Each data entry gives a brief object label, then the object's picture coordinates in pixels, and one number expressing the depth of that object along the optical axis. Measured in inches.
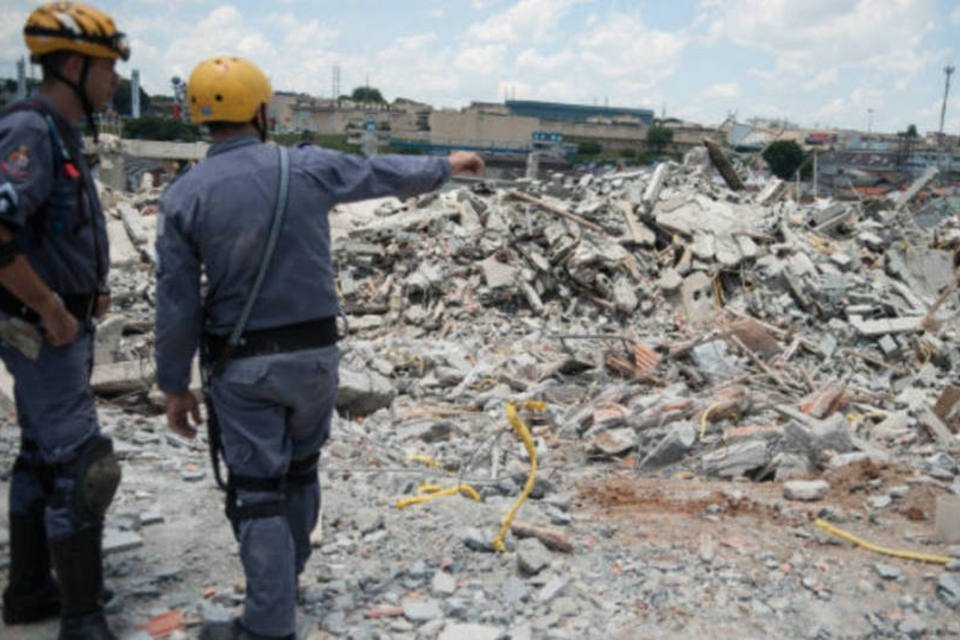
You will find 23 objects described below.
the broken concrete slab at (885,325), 418.3
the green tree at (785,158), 1945.1
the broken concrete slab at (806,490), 187.2
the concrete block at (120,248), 538.6
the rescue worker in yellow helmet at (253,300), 100.8
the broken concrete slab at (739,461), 225.1
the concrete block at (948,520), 157.9
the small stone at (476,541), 146.5
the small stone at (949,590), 137.6
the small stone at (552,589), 130.7
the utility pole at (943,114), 2058.3
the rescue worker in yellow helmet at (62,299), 96.3
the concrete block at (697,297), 441.0
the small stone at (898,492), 187.8
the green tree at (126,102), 2482.0
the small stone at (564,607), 127.6
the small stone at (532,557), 138.2
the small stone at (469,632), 117.7
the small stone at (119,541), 133.8
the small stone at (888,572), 146.6
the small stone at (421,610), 123.5
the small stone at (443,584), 132.0
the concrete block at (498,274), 446.6
